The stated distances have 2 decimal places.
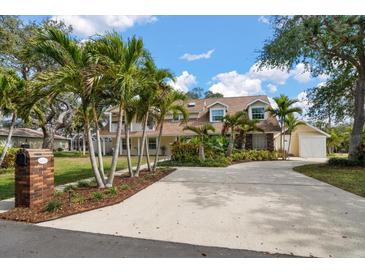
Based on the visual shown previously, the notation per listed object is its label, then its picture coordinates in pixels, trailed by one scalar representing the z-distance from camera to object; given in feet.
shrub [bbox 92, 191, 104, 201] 20.74
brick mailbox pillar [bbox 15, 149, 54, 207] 18.58
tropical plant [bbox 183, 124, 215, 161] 53.52
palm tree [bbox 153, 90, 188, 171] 35.21
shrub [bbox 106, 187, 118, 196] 22.74
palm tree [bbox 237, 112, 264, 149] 61.46
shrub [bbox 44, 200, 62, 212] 17.72
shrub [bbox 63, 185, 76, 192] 24.88
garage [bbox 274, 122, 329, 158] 79.66
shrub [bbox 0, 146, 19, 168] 47.50
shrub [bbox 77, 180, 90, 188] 26.55
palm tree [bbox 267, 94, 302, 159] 66.44
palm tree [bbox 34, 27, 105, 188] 20.74
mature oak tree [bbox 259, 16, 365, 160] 34.91
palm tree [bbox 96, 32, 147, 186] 22.40
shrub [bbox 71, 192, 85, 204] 19.81
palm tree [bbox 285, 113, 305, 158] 71.10
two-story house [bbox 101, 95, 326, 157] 74.49
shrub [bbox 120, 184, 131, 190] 25.29
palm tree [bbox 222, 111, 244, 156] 60.08
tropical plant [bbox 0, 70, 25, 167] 34.53
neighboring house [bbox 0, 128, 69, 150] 105.31
